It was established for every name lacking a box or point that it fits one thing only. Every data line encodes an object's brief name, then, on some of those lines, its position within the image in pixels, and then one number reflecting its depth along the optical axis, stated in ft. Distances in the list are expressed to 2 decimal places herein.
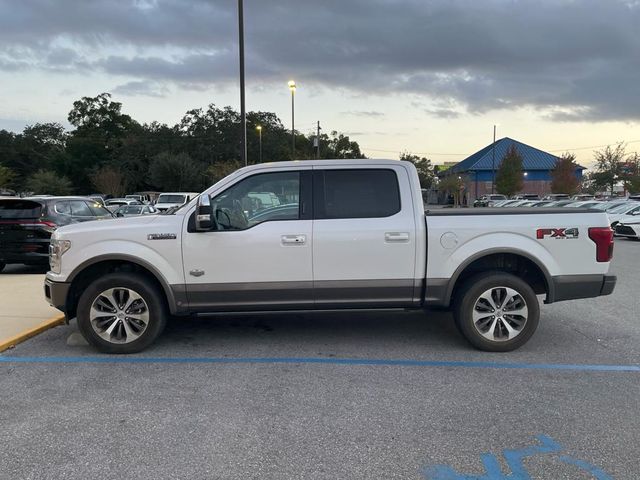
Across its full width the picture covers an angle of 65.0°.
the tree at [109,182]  194.39
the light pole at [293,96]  83.76
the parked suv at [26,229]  32.50
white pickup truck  16.35
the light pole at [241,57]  41.91
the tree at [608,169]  178.40
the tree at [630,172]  160.64
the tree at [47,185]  197.47
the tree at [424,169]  250.78
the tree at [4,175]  156.61
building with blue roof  242.17
